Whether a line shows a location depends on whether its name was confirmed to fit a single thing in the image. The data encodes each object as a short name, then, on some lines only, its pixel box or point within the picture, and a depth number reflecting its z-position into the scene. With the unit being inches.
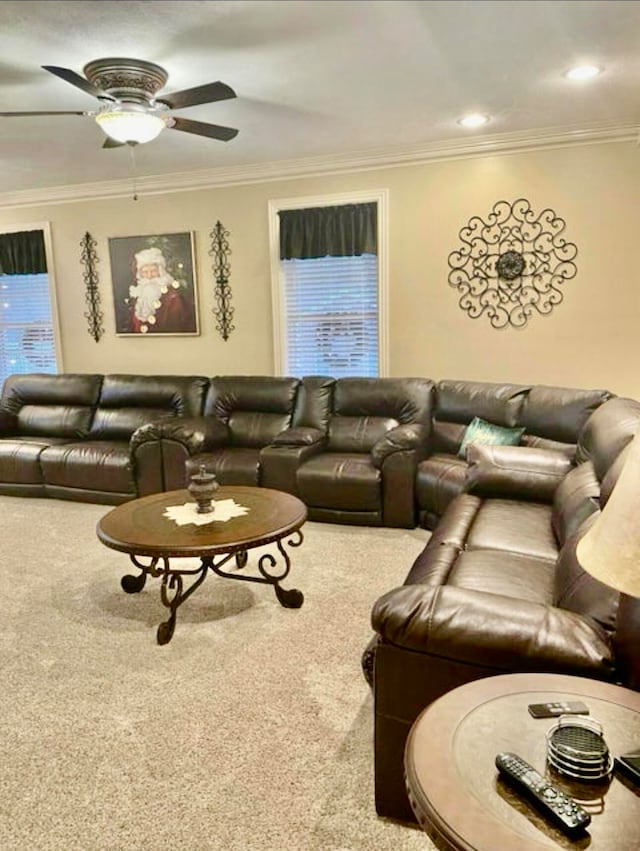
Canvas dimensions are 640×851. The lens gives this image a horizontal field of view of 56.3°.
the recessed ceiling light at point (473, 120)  149.7
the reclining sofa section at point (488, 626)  60.4
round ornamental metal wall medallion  173.8
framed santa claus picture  218.7
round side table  40.7
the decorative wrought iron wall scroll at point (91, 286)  231.8
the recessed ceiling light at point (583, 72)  118.7
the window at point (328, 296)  195.9
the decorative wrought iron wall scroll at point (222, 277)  213.2
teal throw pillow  161.2
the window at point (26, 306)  239.6
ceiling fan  105.8
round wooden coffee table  106.2
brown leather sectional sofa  63.6
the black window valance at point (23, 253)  238.1
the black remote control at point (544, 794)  40.8
